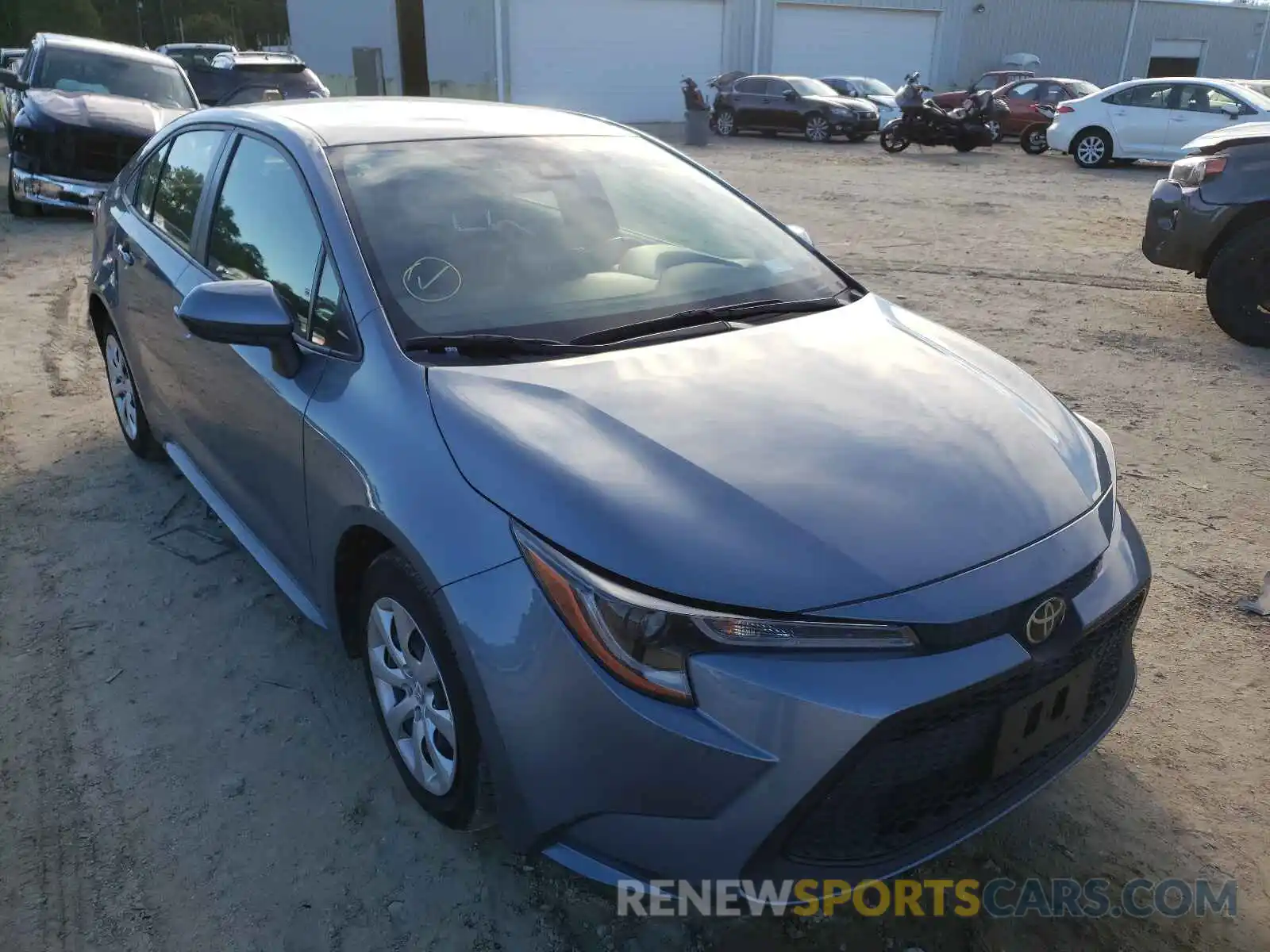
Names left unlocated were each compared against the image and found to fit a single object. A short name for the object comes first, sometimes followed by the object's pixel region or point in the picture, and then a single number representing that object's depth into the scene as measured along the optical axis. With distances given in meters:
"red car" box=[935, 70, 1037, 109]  26.95
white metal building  26.98
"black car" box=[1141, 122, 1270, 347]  6.07
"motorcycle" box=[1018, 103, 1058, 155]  20.09
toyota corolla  1.76
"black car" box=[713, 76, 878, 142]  22.16
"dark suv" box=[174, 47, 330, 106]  13.38
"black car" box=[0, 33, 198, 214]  9.99
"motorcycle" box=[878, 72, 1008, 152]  19.42
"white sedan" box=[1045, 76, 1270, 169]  15.85
